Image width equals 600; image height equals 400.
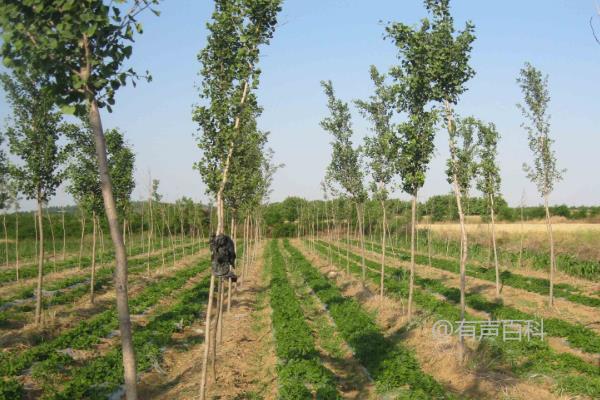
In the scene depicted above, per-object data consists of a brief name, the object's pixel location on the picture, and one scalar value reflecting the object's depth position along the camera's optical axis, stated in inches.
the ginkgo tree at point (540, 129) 719.7
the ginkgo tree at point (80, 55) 172.6
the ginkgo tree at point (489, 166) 810.2
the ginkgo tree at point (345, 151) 920.3
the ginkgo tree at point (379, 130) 777.6
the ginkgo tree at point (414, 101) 494.3
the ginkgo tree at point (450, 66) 472.4
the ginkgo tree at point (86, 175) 700.0
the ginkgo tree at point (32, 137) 576.1
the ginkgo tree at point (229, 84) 376.5
